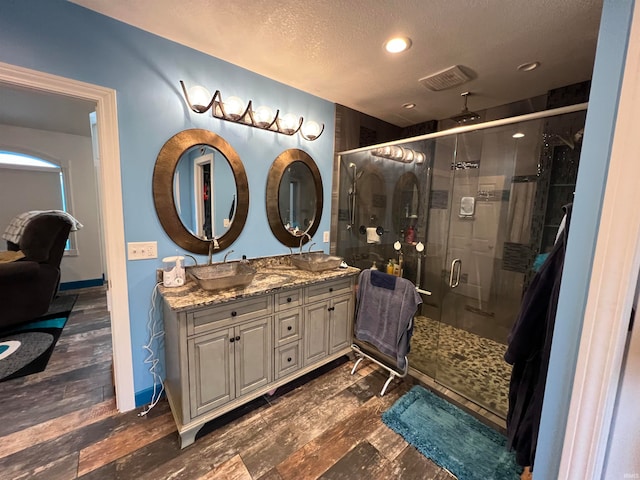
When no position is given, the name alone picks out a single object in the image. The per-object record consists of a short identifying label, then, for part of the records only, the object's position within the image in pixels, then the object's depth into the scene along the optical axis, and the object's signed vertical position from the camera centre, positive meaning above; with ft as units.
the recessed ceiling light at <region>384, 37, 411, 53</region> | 5.30 +3.48
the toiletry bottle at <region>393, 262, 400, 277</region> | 9.30 -2.07
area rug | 7.13 -4.54
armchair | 8.84 -2.53
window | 12.19 +0.80
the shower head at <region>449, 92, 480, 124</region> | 8.18 +3.10
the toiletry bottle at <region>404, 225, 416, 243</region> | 9.47 -0.84
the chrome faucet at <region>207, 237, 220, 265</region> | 6.66 -1.03
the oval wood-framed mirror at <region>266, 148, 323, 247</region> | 7.75 +0.35
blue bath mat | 4.76 -4.64
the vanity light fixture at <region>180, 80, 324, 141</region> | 5.86 +2.36
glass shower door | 7.95 -1.79
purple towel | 6.48 -2.77
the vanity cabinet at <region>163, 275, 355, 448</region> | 5.04 -3.14
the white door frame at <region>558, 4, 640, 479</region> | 2.43 -0.80
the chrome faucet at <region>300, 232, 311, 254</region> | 8.59 -0.91
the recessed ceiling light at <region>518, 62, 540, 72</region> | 6.06 +3.51
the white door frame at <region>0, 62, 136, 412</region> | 4.71 -0.17
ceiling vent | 6.39 +3.45
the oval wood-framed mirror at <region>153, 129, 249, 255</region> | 5.86 +0.43
